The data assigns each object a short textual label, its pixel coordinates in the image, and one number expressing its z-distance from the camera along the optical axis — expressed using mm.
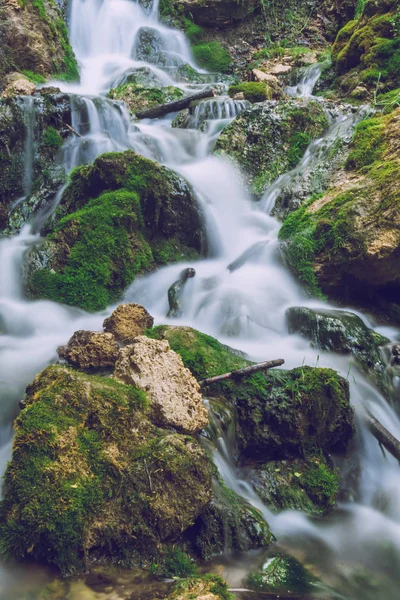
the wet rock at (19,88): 10539
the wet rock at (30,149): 8453
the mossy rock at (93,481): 2457
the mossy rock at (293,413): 4000
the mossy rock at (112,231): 6152
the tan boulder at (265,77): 12492
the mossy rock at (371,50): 9836
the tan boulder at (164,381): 3248
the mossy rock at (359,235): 6199
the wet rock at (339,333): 5211
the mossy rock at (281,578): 2566
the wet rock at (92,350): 4125
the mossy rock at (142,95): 12250
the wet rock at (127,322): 4605
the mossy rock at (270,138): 9227
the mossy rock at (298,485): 3629
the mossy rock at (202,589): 2084
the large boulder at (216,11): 18156
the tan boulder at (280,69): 14198
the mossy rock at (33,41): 12742
